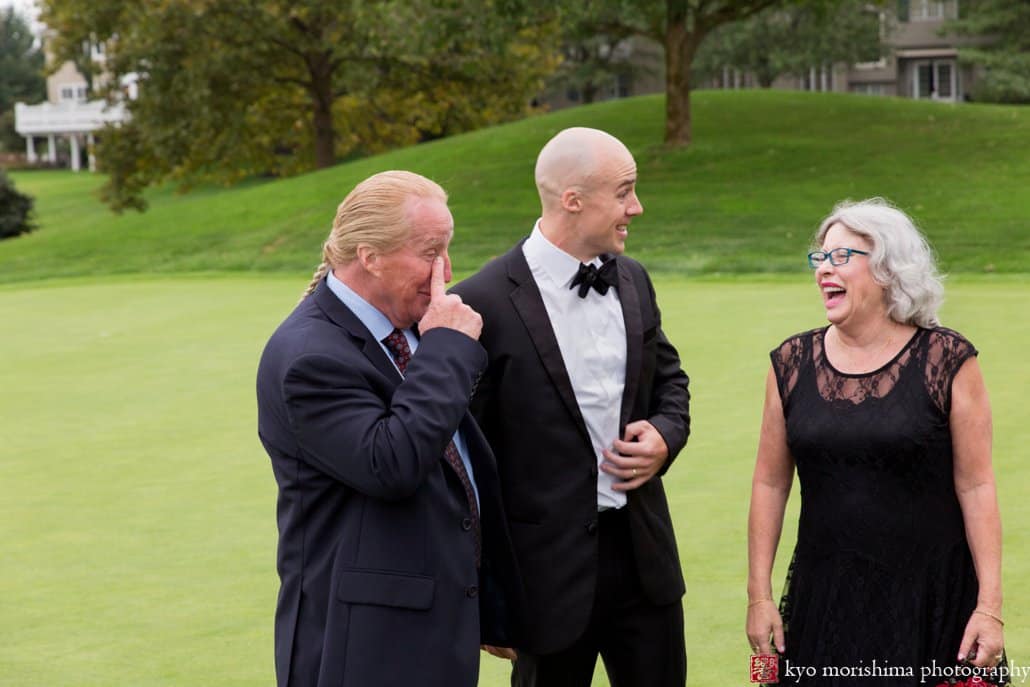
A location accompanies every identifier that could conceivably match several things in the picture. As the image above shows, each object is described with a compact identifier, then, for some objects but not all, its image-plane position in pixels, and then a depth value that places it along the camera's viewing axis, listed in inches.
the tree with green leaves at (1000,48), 1831.9
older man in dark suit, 124.0
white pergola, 2910.9
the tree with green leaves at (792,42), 1947.6
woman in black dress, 145.4
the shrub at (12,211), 1407.5
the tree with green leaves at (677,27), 989.5
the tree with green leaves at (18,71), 3358.8
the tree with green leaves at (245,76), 1288.1
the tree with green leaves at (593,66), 2146.9
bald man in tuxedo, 149.3
